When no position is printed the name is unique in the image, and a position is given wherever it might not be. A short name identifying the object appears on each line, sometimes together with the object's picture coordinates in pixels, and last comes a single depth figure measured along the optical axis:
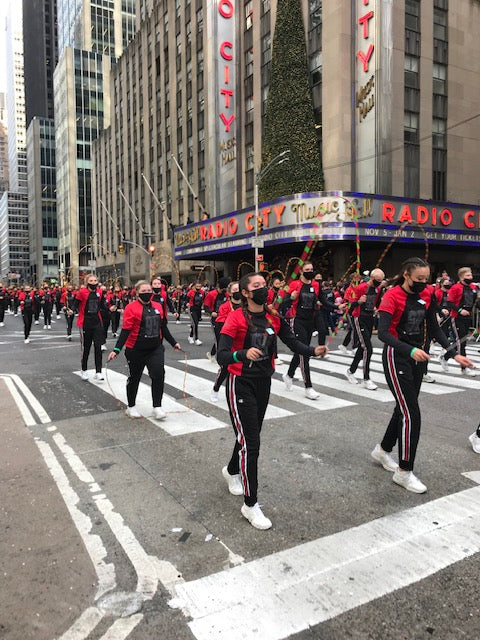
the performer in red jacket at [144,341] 6.38
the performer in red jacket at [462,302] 9.66
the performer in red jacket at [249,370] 3.62
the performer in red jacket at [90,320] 9.15
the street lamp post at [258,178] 23.64
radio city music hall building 26.56
